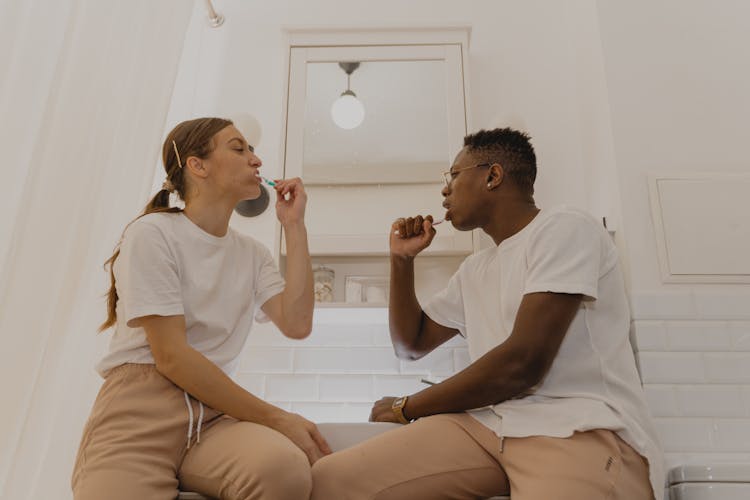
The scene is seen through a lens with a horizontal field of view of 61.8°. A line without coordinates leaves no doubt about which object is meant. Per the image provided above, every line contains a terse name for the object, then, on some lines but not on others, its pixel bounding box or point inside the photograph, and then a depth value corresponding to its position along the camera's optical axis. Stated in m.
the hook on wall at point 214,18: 2.09
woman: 0.95
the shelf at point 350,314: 1.72
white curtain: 1.08
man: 0.97
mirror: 1.82
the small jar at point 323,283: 1.76
